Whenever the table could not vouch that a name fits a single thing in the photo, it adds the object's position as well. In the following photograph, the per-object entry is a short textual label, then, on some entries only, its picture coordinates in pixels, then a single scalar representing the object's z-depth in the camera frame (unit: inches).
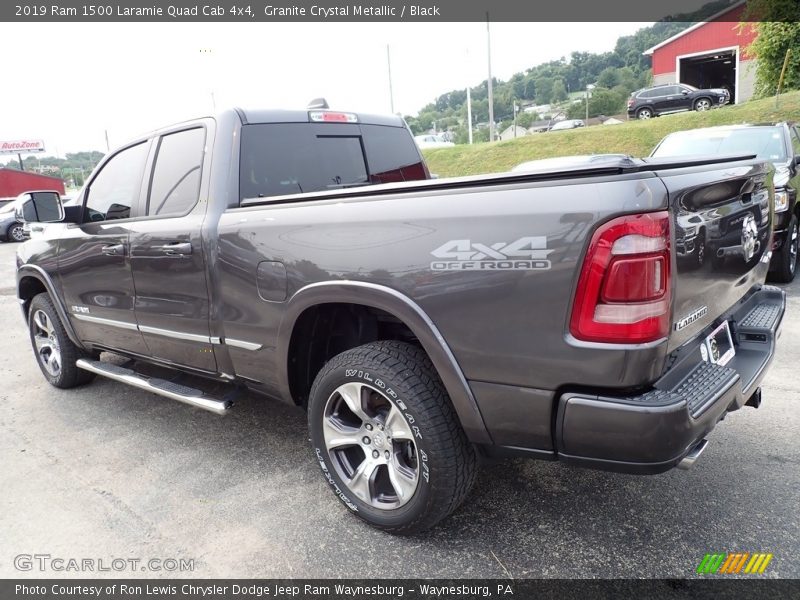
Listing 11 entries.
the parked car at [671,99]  974.4
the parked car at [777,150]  240.4
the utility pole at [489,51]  1060.5
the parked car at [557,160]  288.0
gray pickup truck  72.3
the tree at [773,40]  653.9
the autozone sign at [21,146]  2235.5
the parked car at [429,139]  1371.7
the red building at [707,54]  1168.4
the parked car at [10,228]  759.1
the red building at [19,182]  1454.2
